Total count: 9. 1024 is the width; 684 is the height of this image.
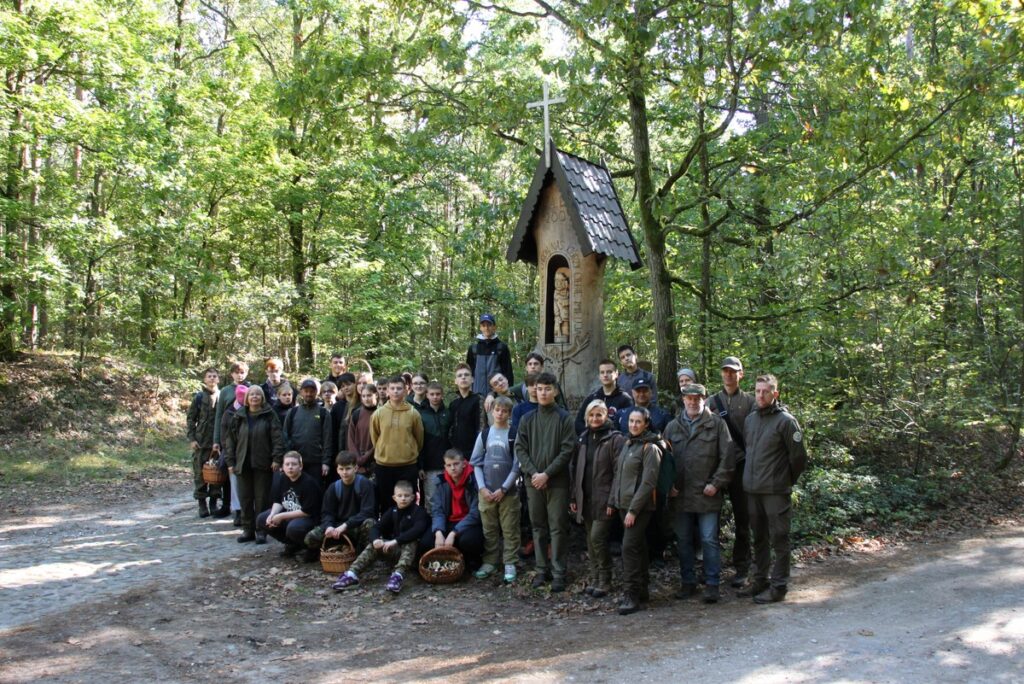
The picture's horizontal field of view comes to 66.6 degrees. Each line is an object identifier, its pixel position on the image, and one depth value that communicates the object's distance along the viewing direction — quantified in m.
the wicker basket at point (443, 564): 7.31
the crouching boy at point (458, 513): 7.49
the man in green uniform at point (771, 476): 6.50
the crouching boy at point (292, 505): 7.83
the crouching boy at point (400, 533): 7.45
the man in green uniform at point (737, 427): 7.07
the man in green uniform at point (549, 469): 7.04
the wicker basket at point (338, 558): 7.44
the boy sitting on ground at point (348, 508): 7.69
